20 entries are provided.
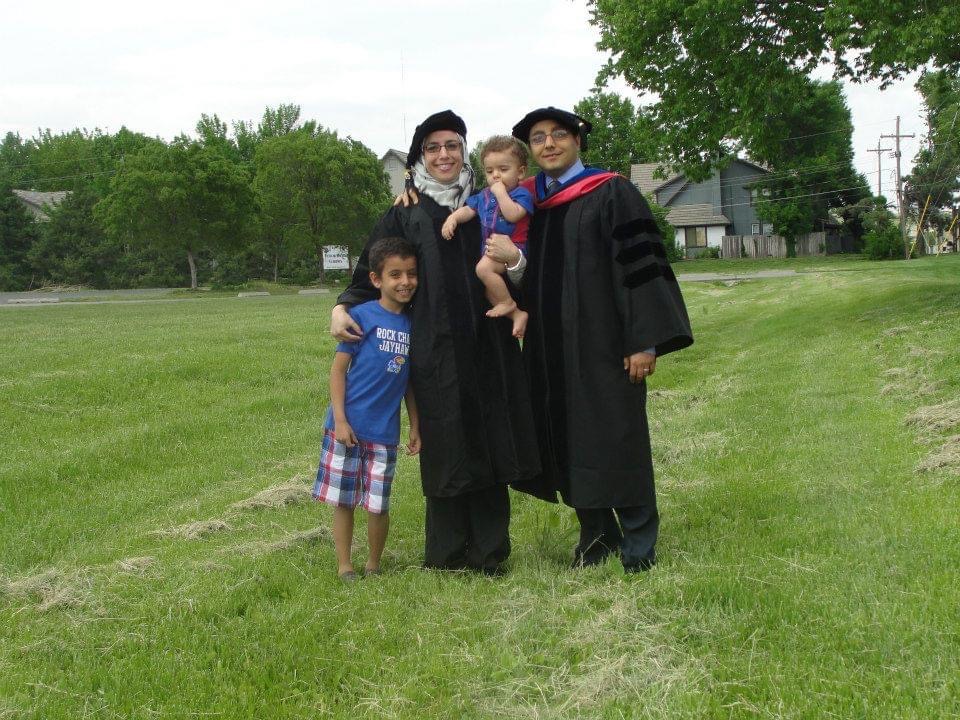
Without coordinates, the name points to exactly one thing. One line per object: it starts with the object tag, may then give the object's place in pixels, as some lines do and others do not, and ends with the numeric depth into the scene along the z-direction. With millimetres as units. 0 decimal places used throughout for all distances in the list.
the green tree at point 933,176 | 69875
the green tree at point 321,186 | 57438
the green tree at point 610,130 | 65312
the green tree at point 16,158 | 88475
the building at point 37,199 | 70250
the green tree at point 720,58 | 16516
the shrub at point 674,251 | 60906
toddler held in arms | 4617
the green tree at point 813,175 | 61188
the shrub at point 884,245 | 49741
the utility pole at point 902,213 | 50572
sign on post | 58969
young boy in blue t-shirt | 4793
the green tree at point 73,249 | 58281
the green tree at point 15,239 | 57281
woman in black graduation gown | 4781
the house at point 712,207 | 68375
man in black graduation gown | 4637
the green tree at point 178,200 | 49906
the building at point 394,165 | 88438
